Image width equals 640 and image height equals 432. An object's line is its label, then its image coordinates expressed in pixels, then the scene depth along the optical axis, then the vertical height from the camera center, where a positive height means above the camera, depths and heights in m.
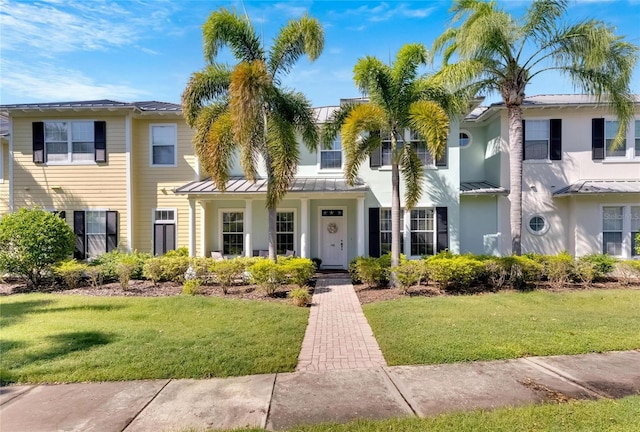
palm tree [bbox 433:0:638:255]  10.25 +4.71
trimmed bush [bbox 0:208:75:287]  10.86 -0.86
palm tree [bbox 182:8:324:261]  10.00 +3.38
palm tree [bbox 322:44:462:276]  9.34 +2.75
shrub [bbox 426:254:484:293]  9.99 -1.66
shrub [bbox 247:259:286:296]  10.02 -1.76
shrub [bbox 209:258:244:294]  10.62 -1.71
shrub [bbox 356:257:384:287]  10.77 -1.77
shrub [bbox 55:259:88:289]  11.20 -1.82
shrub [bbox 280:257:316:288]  10.27 -1.65
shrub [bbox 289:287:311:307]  9.06 -2.17
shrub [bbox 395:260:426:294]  9.99 -1.71
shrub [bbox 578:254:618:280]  11.41 -1.68
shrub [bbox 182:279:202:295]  10.20 -2.12
